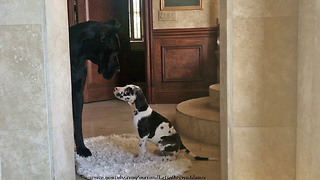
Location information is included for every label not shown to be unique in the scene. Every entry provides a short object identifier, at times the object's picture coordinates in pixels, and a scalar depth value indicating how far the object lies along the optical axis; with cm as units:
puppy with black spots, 231
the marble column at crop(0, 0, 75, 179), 147
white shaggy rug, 211
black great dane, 219
